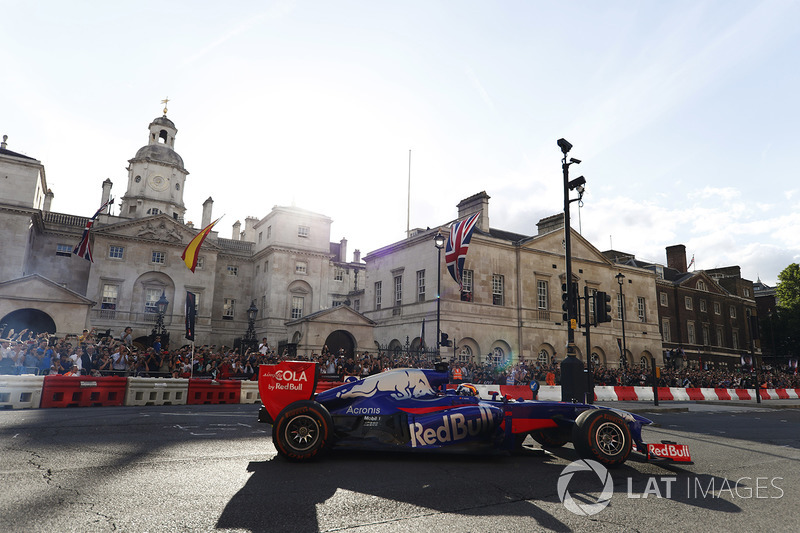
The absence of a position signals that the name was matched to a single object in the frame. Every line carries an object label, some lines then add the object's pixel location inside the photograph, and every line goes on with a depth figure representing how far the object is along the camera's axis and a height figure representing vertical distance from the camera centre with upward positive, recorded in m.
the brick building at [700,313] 50.09 +5.80
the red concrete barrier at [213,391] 16.59 -1.32
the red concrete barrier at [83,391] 13.89 -1.23
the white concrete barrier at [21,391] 13.29 -1.21
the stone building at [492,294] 33.00 +4.67
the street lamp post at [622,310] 35.79 +4.45
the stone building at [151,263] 35.81 +7.69
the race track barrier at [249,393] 17.58 -1.41
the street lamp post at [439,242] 23.17 +5.46
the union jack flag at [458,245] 25.03 +5.85
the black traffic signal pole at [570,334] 12.66 +0.78
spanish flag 22.31 +4.60
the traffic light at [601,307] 14.12 +1.61
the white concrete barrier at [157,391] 15.23 -1.27
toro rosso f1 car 7.01 -0.89
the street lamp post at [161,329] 31.92 +1.60
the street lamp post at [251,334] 30.66 +1.27
